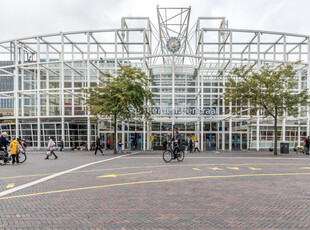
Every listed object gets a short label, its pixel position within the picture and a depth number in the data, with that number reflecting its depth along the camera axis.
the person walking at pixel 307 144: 22.02
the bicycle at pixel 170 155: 14.19
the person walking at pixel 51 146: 17.28
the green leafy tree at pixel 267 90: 20.16
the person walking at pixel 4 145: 14.04
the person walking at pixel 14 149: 13.75
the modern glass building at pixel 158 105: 28.31
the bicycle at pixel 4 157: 13.89
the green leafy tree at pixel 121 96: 20.45
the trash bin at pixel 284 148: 22.48
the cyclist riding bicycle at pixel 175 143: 14.27
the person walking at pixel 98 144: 20.80
